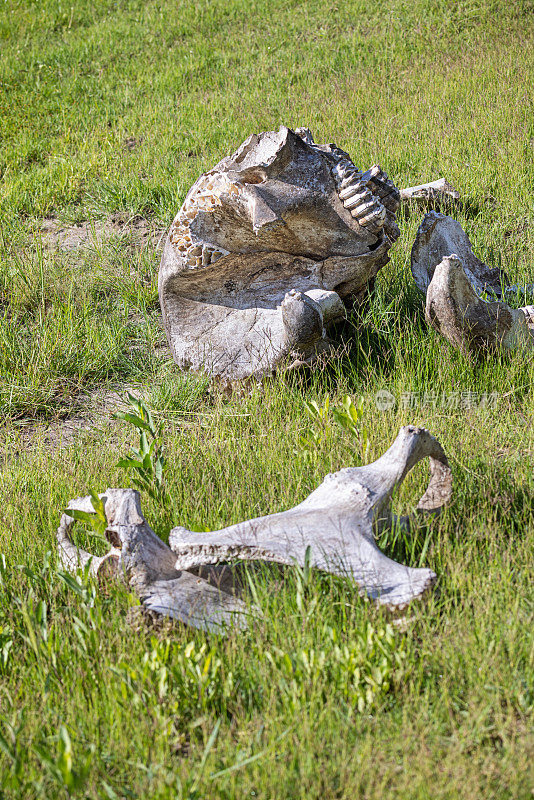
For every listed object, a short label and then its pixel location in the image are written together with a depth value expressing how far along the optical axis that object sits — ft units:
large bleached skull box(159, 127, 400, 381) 25.29
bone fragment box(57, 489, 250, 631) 15.07
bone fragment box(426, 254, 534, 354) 23.38
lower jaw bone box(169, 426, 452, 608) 14.76
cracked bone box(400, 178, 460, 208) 35.81
